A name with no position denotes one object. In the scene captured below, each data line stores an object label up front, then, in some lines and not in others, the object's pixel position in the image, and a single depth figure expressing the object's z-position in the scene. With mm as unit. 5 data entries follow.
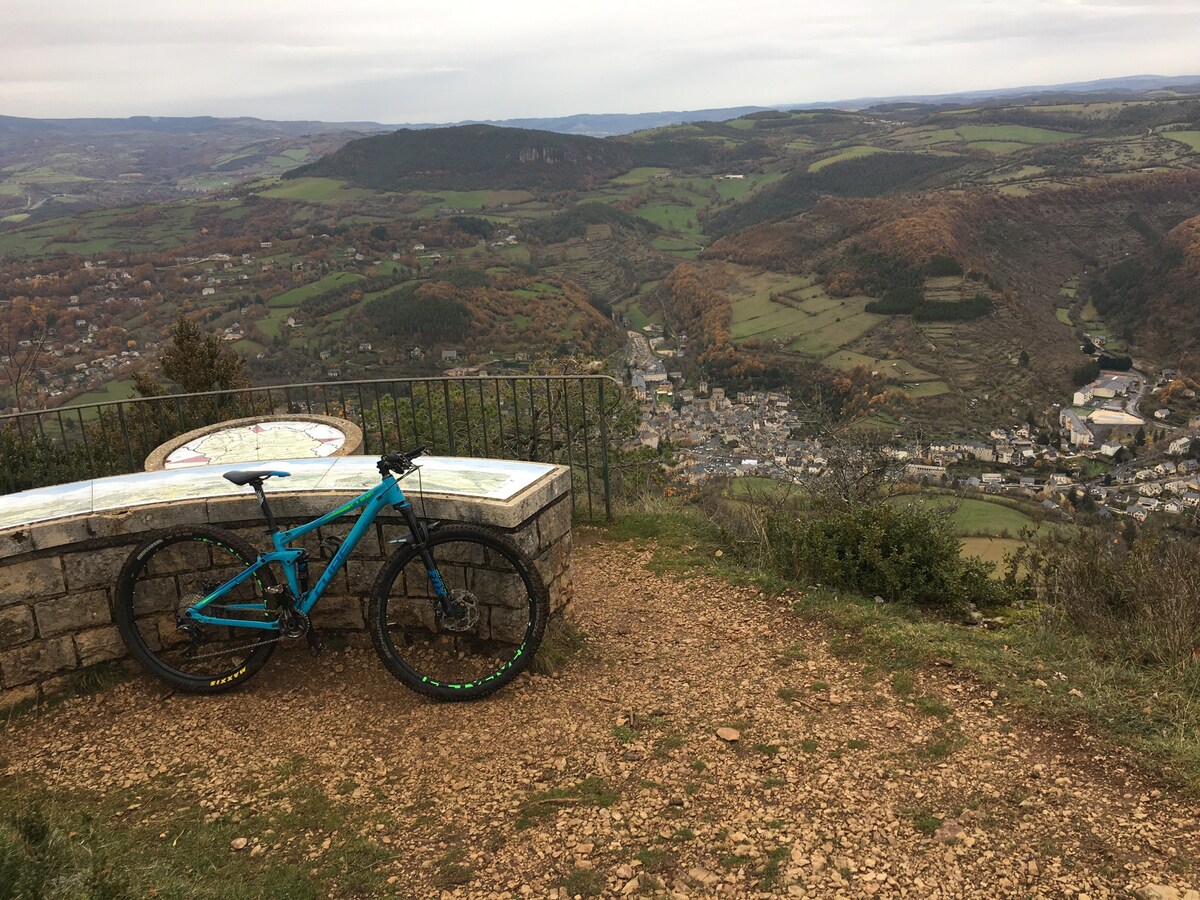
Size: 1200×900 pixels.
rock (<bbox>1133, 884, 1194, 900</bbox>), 2594
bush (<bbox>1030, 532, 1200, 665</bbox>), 4312
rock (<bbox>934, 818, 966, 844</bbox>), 2984
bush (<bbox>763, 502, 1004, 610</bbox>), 5809
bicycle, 4117
